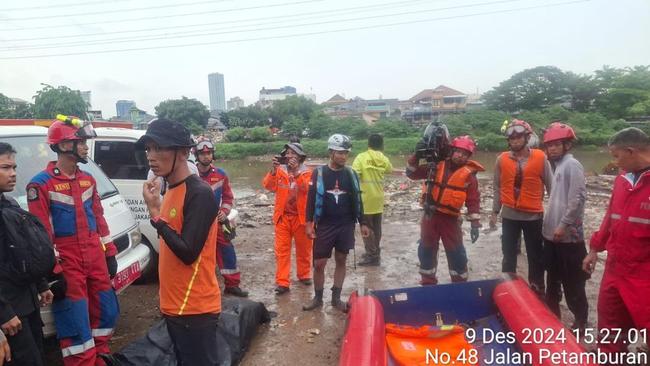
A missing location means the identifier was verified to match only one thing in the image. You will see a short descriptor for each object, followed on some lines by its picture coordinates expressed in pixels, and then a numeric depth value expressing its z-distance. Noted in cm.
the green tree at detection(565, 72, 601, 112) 4456
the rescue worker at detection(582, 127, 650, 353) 282
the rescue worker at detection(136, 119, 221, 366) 219
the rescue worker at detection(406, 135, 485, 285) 443
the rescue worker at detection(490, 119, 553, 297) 429
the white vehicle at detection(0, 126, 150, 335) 384
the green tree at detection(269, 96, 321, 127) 5350
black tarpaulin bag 335
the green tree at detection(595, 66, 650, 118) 3741
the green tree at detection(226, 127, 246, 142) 4403
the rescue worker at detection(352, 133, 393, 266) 616
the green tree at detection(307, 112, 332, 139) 4500
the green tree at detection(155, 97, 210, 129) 4725
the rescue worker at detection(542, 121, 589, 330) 378
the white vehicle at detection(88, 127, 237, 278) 546
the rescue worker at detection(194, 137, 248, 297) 502
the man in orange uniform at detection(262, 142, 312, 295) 529
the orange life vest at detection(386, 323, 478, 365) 343
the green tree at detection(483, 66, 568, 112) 4762
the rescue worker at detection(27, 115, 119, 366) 314
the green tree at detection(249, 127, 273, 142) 4250
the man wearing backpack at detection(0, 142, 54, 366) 246
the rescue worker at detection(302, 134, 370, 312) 457
